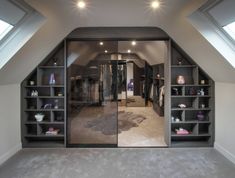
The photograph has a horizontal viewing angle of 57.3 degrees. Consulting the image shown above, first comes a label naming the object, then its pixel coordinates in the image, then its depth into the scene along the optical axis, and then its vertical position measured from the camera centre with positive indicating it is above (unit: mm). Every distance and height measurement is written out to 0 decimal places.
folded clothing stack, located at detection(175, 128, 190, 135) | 4484 -946
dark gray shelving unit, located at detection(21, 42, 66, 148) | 4434 -347
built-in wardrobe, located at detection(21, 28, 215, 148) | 4406 -153
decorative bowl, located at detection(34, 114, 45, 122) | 4469 -632
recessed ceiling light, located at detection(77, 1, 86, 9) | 2935 +1159
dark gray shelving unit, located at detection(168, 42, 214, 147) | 4457 -335
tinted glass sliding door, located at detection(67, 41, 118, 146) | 4527 -157
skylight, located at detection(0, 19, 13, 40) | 2942 +806
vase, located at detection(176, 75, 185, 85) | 4504 +142
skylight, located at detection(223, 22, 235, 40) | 3004 +817
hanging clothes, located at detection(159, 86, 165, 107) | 7097 -343
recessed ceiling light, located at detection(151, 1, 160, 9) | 2943 +1159
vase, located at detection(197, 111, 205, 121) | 4555 -621
